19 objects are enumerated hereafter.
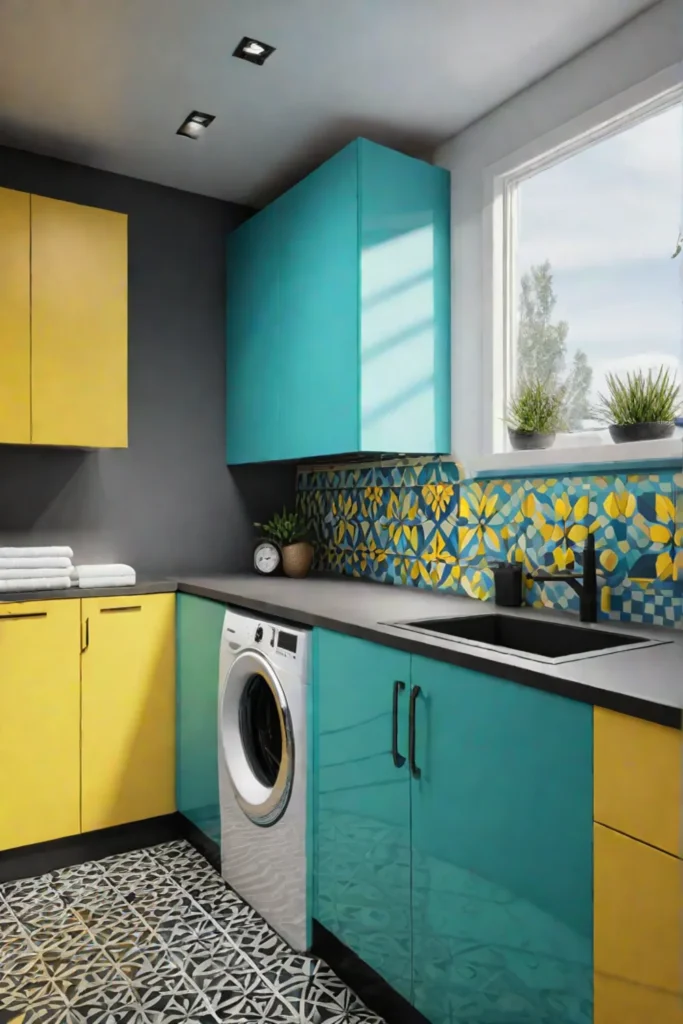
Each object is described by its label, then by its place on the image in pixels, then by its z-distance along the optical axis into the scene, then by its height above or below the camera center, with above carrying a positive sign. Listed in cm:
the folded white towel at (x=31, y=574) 253 -24
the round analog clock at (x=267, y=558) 310 -23
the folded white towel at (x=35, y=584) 252 -28
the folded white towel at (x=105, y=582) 267 -28
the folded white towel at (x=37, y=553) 257 -17
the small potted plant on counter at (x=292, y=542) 308 -16
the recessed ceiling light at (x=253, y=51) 216 +133
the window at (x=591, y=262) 205 +73
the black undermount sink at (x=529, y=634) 188 -35
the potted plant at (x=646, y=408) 196 +25
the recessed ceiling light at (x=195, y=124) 259 +134
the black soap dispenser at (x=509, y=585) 226 -25
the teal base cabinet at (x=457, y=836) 132 -69
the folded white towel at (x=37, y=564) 254 -21
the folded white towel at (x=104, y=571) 269 -24
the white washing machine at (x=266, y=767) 207 -80
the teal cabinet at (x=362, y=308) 244 +67
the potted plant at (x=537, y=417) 230 +27
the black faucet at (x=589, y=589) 200 -23
